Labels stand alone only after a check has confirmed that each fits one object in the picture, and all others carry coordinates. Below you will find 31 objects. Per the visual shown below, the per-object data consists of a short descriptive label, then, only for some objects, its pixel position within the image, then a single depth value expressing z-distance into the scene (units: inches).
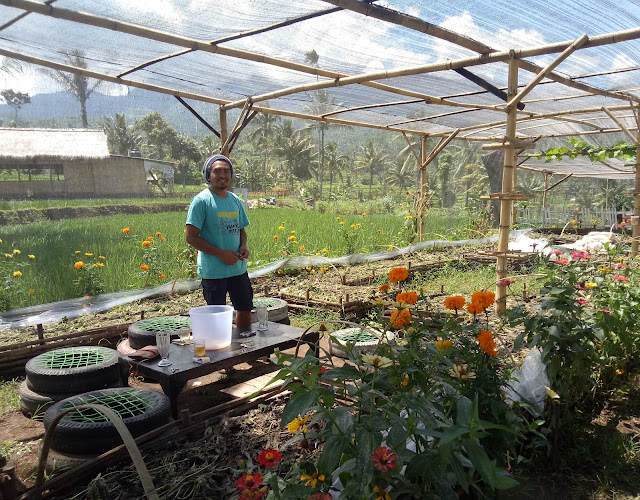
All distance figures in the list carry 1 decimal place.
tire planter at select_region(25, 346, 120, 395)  90.4
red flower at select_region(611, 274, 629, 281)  90.4
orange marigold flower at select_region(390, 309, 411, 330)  59.6
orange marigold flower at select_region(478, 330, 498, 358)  56.5
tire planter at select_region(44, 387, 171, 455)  69.6
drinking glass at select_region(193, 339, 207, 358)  89.4
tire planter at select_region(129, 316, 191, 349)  108.8
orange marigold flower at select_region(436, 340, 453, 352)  52.1
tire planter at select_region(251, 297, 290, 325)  147.2
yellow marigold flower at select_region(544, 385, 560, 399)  63.1
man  109.0
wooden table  83.0
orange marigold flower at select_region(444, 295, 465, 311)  63.4
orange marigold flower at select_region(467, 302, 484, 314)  63.4
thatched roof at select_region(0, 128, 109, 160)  569.7
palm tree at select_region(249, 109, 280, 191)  1391.5
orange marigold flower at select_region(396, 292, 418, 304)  60.6
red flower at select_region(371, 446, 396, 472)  38.8
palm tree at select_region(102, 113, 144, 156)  1310.7
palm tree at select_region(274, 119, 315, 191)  1353.3
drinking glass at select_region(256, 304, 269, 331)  110.7
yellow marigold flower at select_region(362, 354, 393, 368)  47.6
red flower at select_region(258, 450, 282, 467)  47.0
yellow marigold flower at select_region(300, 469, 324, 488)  43.3
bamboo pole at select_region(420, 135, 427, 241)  317.4
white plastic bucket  91.7
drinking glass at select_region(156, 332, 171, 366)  88.1
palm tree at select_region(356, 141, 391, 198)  1460.4
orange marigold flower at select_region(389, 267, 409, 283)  68.5
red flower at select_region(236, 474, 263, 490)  44.9
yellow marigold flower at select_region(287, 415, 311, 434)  51.4
